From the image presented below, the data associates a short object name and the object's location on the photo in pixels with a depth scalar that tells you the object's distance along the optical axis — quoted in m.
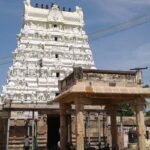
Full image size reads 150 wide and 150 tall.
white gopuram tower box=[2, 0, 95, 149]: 30.36
